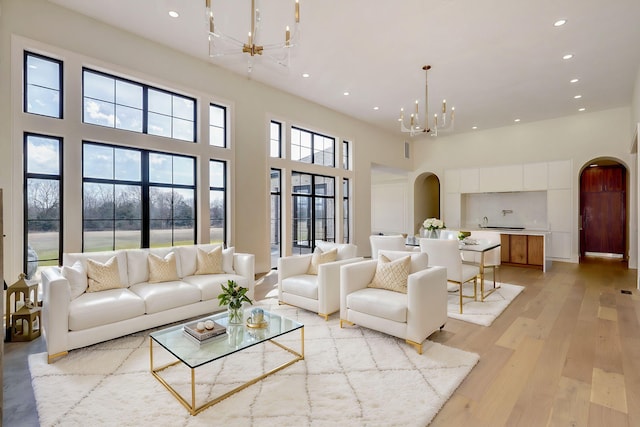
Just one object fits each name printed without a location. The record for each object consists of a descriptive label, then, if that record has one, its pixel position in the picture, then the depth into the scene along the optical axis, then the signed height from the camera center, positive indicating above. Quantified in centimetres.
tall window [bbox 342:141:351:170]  809 +154
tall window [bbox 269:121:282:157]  638 +153
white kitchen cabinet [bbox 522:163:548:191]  786 +92
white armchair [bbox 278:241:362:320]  361 -82
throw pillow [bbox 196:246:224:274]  406 -62
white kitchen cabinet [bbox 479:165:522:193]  821 +92
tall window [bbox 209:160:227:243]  538 +23
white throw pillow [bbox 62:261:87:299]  305 -62
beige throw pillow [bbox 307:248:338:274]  413 -58
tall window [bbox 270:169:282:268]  643 +0
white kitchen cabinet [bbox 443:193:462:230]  918 +9
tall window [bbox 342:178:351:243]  804 +4
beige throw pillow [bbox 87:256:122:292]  325 -63
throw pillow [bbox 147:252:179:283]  367 -64
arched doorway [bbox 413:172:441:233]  1012 +52
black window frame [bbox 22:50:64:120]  365 +162
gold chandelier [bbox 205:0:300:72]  442 +248
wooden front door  839 +7
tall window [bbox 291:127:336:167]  688 +153
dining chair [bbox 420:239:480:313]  404 -60
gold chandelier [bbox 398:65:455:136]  520 +242
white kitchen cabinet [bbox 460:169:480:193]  884 +92
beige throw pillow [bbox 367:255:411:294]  325 -65
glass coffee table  208 -94
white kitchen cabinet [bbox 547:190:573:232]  754 +6
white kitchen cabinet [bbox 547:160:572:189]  755 +94
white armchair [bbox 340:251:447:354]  281 -85
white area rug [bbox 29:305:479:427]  196 -125
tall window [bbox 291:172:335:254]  693 +11
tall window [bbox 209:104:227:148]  543 +155
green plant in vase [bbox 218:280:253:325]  260 -72
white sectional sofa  268 -82
